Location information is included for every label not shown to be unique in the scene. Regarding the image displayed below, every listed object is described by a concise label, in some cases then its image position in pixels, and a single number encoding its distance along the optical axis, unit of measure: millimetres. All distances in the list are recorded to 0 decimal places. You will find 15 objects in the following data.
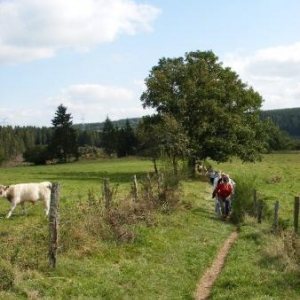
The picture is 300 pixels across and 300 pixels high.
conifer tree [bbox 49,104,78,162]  94812
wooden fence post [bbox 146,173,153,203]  21688
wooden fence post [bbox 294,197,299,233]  20548
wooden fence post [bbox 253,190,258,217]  25359
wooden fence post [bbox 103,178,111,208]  18103
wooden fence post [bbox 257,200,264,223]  23250
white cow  19375
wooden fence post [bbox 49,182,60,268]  12625
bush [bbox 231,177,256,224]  24422
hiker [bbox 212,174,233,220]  24406
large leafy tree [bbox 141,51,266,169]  47375
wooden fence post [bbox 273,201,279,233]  20653
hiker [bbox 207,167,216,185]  37003
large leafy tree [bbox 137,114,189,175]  42719
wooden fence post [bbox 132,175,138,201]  21555
